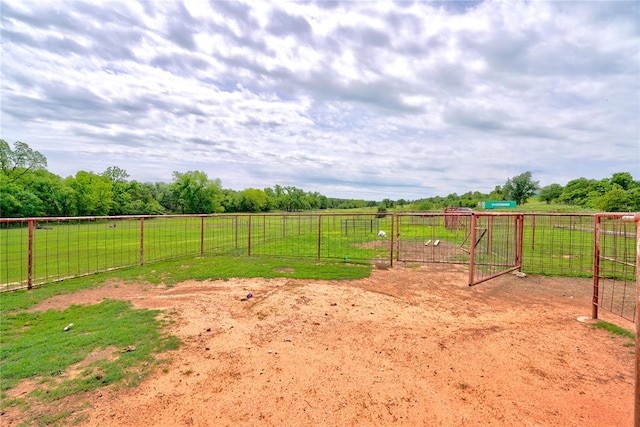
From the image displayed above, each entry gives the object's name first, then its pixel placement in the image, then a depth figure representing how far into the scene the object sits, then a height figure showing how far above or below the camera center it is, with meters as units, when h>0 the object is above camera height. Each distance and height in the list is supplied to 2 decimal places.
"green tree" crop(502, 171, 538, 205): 84.56 +6.83
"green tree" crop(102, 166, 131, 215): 62.60 +2.98
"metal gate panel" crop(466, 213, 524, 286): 6.80 -1.61
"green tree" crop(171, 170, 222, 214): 72.94 +4.17
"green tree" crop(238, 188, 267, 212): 88.49 +2.28
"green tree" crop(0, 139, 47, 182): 46.56 +7.78
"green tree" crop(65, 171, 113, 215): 51.41 +2.51
